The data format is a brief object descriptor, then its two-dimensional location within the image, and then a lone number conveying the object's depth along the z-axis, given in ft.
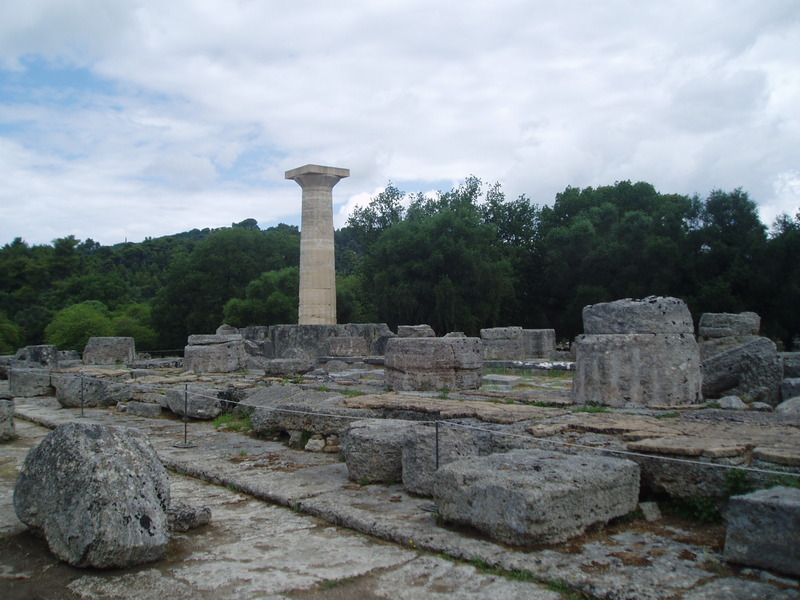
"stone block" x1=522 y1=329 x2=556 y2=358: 74.28
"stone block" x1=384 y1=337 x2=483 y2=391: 34.55
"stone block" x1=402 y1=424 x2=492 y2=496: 18.69
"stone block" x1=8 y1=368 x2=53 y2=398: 50.11
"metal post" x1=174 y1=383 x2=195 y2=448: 27.99
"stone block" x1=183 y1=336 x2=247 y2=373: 56.90
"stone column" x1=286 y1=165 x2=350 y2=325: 91.86
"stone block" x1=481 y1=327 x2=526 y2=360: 69.46
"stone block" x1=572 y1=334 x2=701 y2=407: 26.18
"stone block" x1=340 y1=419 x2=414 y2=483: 20.26
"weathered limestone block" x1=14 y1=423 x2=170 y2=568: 13.52
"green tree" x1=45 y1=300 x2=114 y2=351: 114.21
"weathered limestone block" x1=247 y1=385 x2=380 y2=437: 26.21
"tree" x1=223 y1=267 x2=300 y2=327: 126.72
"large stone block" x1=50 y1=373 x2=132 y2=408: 43.11
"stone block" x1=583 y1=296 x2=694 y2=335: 26.84
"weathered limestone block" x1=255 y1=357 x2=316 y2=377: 49.67
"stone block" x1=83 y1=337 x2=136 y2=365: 69.26
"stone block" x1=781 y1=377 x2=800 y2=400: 29.14
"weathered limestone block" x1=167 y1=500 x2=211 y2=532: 16.03
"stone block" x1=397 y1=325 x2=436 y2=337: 77.65
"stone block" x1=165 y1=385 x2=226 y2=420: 35.17
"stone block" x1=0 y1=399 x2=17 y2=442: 31.01
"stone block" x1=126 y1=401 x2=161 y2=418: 38.31
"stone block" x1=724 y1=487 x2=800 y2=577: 12.15
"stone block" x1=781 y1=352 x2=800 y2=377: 34.30
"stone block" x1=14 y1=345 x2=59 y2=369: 64.74
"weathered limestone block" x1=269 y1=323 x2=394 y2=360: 79.61
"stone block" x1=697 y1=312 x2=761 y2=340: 64.18
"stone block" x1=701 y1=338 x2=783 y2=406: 30.30
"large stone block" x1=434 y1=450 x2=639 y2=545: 13.85
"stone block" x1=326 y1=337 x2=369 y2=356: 76.69
